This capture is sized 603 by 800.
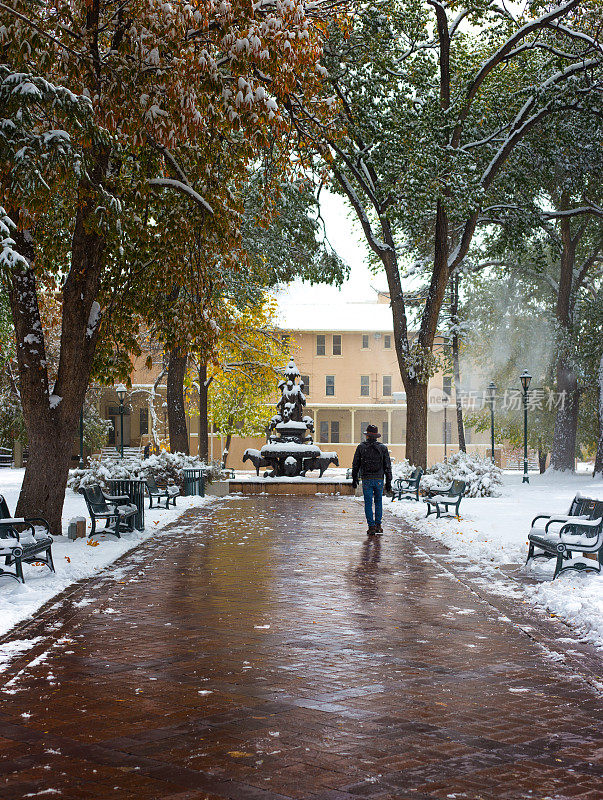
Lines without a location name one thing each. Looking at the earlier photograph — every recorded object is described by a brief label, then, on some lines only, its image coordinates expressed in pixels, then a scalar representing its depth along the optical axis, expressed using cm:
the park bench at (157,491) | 1998
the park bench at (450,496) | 1752
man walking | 1466
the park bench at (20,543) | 907
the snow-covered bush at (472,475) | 2409
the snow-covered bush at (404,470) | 2538
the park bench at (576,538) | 980
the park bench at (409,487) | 2261
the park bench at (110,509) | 1369
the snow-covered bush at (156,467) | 2342
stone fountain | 2736
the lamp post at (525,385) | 2989
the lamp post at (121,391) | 3601
